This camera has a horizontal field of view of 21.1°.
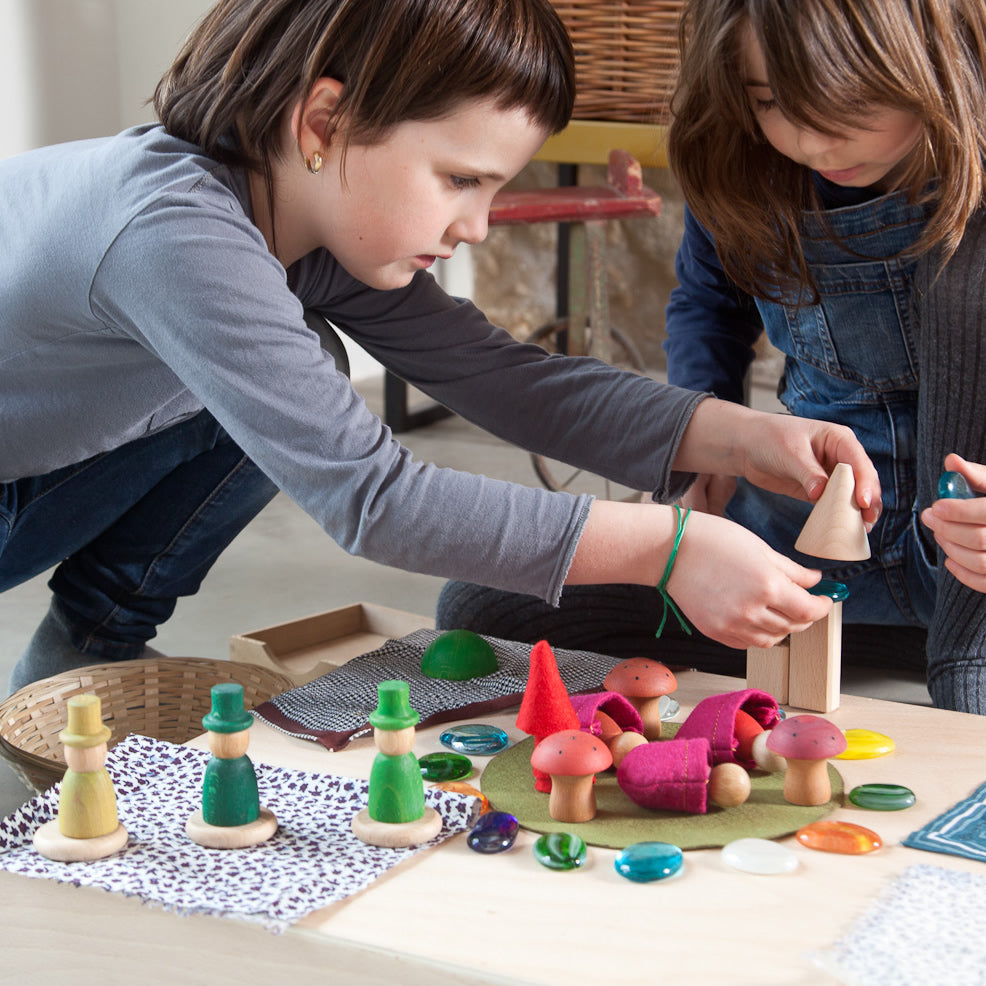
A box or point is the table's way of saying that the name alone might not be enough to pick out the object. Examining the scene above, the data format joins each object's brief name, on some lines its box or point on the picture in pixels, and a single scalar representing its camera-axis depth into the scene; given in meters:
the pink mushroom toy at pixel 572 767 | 1.35
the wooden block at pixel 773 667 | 1.54
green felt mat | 1.35
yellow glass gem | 1.45
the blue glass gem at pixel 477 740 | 1.46
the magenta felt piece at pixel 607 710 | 1.44
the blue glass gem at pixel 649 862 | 1.30
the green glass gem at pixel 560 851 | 1.32
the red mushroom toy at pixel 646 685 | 1.48
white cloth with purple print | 1.28
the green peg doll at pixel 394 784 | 1.34
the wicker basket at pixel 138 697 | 1.65
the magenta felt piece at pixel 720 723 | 1.41
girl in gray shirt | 1.45
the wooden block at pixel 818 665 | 1.52
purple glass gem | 1.34
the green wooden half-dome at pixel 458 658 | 1.58
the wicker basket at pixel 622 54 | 2.37
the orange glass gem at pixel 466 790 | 1.39
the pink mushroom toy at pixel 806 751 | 1.37
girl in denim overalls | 1.49
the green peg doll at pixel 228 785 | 1.34
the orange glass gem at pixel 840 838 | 1.33
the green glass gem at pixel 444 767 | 1.43
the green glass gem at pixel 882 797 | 1.38
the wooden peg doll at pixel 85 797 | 1.33
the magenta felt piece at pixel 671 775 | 1.37
